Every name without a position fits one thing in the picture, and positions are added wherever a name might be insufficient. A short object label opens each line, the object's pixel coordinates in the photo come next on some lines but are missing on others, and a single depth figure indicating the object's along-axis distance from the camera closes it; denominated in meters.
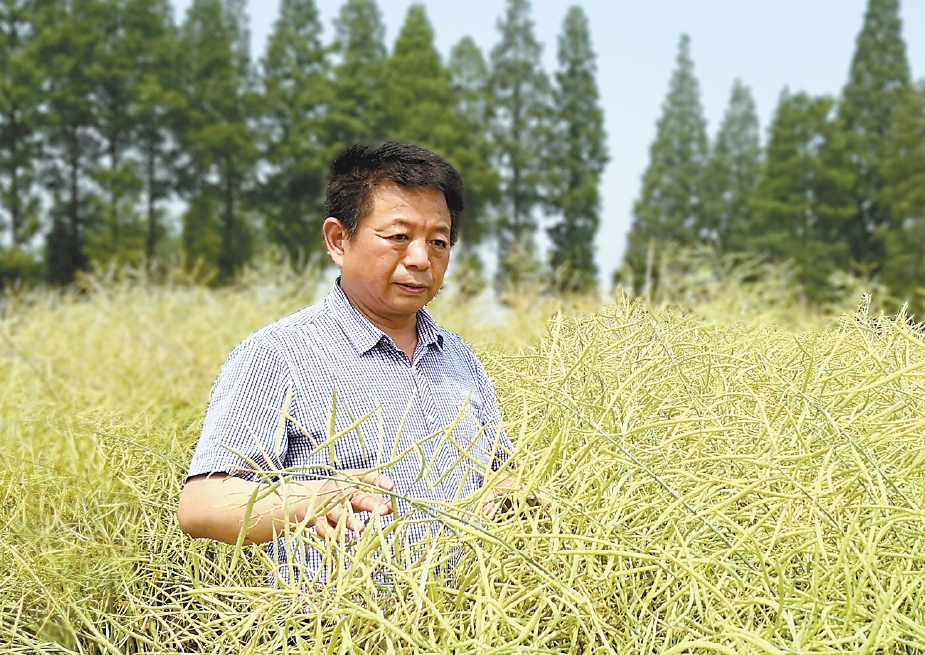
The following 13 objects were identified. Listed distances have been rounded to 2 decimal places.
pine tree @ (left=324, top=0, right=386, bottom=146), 16.59
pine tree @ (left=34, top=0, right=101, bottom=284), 14.35
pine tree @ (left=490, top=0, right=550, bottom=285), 18.05
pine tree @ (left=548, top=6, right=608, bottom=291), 18.27
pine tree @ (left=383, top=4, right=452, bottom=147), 16.64
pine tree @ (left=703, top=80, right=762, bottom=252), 20.12
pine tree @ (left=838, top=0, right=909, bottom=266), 17.16
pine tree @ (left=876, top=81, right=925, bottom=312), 14.98
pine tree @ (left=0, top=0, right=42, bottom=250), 14.02
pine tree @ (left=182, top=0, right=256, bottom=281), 15.52
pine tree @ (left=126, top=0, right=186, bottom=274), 15.04
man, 1.29
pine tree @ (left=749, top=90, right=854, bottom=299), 17.44
